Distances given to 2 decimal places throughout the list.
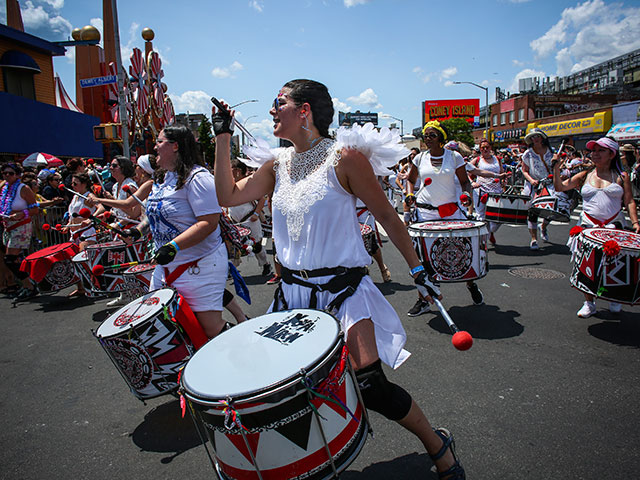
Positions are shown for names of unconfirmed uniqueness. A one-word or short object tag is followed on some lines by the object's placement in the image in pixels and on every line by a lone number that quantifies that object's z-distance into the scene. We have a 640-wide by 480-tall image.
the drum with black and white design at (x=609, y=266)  3.99
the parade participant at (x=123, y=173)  6.15
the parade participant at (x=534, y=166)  8.04
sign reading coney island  77.00
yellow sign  39.31
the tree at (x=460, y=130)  64.44
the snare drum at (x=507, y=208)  8.05
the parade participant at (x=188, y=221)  3.16
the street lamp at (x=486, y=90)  44.02
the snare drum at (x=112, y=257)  5.90
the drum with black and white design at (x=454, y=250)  4.54
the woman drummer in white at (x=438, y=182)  5.51
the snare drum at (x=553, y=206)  7.73
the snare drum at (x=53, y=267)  6.36
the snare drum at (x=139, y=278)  3.98
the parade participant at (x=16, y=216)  7.32
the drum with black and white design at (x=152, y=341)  2.75
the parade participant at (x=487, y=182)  8.98
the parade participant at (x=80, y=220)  6.95
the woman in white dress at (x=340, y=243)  2.17
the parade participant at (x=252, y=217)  7.61
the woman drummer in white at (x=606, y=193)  4.95
